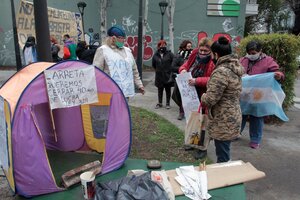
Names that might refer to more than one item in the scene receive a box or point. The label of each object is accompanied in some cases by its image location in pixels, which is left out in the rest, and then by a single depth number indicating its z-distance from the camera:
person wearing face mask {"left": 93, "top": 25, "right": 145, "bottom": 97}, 4.23
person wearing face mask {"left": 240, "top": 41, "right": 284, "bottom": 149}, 4.79
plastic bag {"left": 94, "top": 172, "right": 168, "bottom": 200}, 2.54
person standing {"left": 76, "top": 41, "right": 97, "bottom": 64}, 7.22
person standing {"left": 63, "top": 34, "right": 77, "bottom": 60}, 8.63
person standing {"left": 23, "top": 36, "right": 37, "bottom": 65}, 8.74
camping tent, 2.86
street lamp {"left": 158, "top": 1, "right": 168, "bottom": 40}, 13.28
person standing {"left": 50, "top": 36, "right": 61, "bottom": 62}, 8.97
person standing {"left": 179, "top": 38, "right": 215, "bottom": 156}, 4.17
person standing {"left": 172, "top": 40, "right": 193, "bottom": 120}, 6.66
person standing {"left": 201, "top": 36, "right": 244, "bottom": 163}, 3.25
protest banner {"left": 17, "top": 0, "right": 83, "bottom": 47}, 6.57
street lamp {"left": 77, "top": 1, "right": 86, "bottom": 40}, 13.78
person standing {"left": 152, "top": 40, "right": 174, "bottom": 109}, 6.93
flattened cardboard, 3.14
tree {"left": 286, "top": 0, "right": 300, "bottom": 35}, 30.16
